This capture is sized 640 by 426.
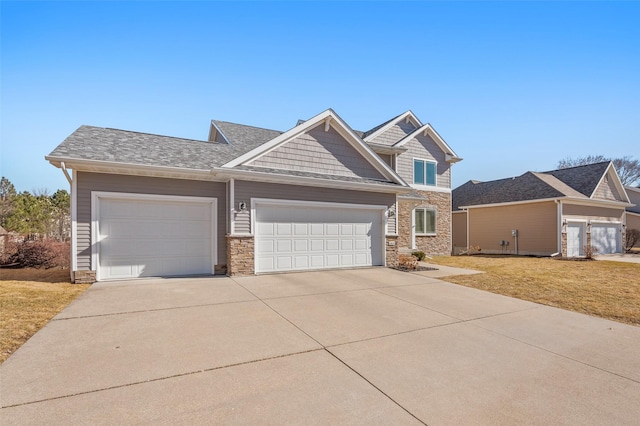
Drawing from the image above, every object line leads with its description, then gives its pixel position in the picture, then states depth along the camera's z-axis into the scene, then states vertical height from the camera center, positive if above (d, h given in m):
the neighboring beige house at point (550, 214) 18.70 +0.13
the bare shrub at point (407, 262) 11.68 -1.82
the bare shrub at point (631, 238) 22.94 -1.72
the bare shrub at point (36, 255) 11.69 -1.43
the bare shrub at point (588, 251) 17.11 -2.02
